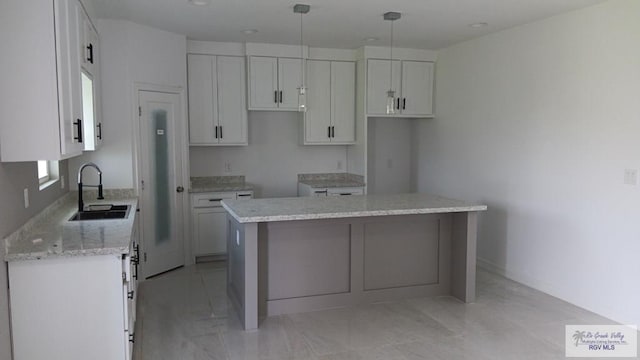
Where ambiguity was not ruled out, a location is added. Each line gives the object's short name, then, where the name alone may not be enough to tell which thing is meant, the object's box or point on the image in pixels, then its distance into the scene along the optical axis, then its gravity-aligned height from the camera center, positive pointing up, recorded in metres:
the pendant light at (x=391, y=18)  4.34 +1.17
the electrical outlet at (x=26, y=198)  2.95 -0.33
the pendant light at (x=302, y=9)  4.07 +1.16
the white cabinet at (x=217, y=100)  5.61 +0.52
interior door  4.95 -0.39
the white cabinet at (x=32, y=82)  2.41 +0.31
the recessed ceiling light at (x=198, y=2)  3.91 +1.16
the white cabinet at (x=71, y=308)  2.56 -0.90
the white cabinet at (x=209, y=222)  5.52 -0.90
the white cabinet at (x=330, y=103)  6.09 +0.53
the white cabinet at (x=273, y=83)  5.78 +0.75
